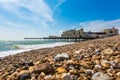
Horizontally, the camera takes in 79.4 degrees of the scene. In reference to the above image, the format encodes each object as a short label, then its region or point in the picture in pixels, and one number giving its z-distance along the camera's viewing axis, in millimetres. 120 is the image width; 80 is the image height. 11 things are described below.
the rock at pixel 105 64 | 1490
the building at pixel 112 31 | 26825
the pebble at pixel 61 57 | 1815
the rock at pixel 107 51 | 1910
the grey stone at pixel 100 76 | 1239
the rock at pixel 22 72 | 1433
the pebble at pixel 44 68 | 1422
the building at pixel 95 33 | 26008
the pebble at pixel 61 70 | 1420
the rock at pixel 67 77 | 1261
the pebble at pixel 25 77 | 1385
